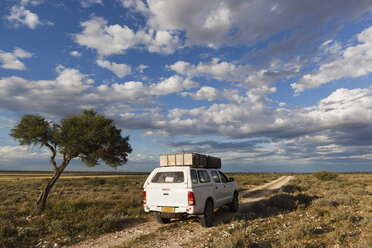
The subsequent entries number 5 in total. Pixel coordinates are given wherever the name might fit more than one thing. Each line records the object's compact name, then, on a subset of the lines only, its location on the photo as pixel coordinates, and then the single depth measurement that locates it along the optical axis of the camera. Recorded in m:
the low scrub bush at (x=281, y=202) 12.29
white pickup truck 8.09
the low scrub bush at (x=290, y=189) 20.51
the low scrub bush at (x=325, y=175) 37.27
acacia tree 12.61
